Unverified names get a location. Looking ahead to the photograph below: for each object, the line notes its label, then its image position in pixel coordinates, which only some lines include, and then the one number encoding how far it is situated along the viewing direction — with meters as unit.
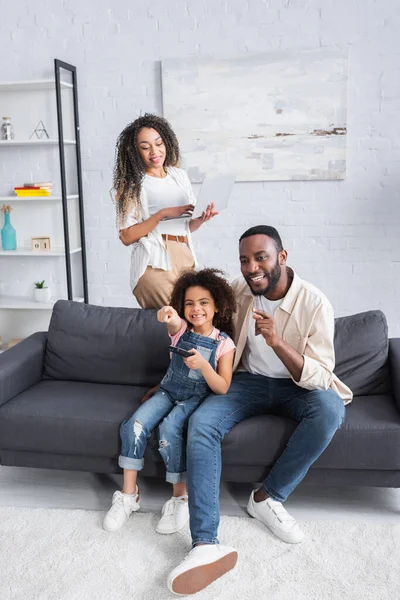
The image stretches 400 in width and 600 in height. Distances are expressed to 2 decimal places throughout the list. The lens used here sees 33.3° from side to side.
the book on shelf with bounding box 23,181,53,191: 4.18
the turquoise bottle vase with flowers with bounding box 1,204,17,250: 4.34
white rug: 1.91
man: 2.07
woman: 2.81
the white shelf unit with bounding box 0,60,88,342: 4.18
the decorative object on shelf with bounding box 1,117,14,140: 4.23
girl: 2.25
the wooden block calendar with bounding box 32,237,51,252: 4.39
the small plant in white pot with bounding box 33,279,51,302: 4.38
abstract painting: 3.93
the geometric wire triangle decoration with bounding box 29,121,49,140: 4.29
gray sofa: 2.24
